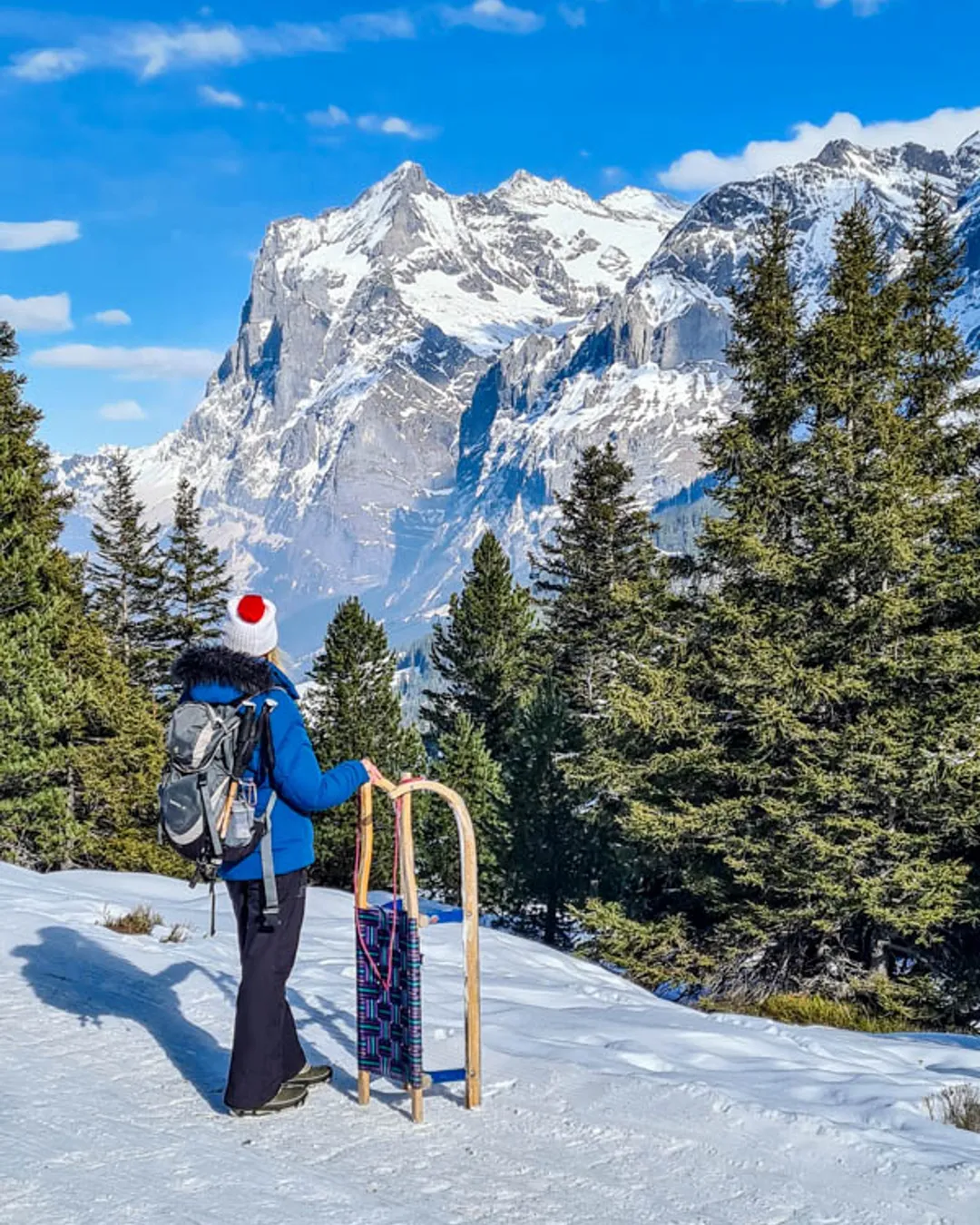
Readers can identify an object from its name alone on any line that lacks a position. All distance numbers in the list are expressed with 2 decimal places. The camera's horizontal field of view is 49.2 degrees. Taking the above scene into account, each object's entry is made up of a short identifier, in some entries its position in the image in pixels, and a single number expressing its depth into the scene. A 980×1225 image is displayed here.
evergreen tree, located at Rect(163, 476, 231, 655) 33.31
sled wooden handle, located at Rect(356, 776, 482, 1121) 4.75
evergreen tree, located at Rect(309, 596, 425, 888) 32.75
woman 4.59
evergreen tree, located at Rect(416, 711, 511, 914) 28.91
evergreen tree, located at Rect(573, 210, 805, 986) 15.84
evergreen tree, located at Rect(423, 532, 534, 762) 38.12
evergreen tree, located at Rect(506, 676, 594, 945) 29.17
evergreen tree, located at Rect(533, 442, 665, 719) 30.77
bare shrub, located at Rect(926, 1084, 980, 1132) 5.34
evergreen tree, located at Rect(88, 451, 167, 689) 33.41
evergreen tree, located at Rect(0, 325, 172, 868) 17.69
